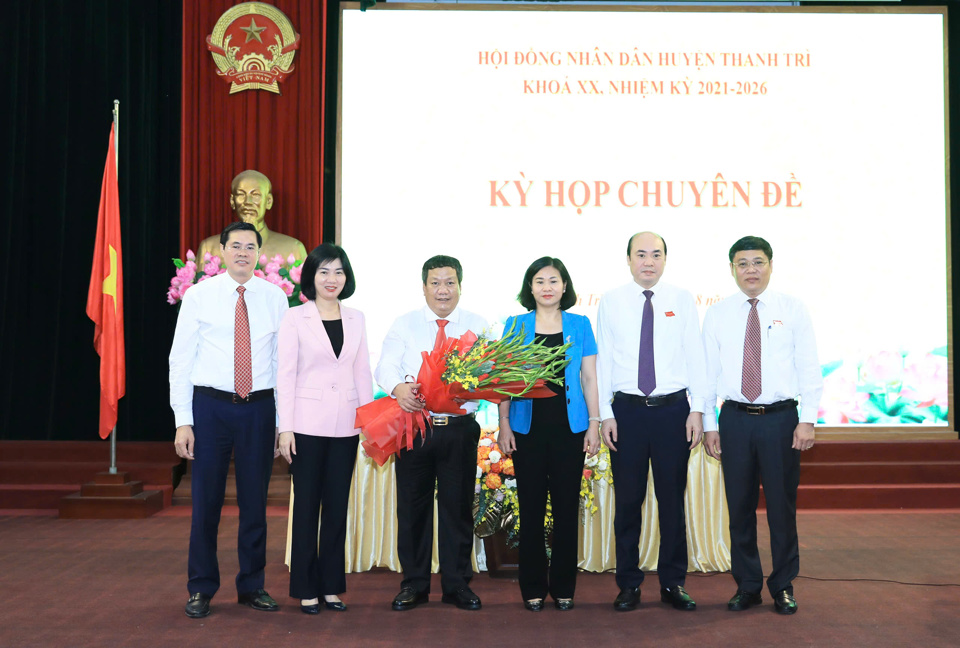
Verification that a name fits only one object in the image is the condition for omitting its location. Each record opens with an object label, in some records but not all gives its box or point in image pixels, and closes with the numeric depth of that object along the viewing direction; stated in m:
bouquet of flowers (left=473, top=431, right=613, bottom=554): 3.47
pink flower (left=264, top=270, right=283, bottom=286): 4.41
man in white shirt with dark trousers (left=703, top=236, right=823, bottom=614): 2.95
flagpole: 5.17
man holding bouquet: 2.97
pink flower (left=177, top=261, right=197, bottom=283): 4.50
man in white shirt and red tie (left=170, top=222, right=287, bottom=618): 2.89
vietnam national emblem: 5.95
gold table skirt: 3.60
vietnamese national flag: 5.10
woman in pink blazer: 2.87
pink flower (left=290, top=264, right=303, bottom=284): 4.46
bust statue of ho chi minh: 5.51
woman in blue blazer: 2.91
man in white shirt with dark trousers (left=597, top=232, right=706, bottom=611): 2.96
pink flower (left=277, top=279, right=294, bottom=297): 4.41
